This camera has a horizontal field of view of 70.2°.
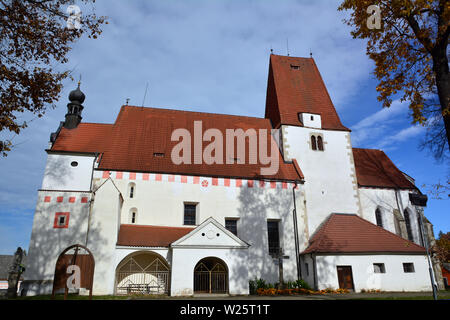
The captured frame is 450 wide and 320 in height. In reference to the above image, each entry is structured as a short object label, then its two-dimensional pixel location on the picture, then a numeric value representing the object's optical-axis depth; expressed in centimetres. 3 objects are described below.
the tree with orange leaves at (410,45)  855
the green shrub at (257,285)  1686
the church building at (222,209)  1550
